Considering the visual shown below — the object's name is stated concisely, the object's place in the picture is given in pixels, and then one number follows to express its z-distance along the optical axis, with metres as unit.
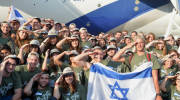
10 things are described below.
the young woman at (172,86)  6.61
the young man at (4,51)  6.73
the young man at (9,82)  5.62
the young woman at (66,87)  5.92
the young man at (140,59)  6.47
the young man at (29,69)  6.13
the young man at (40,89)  5.79
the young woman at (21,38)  8.04
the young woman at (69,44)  8.05
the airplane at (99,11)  14.40
